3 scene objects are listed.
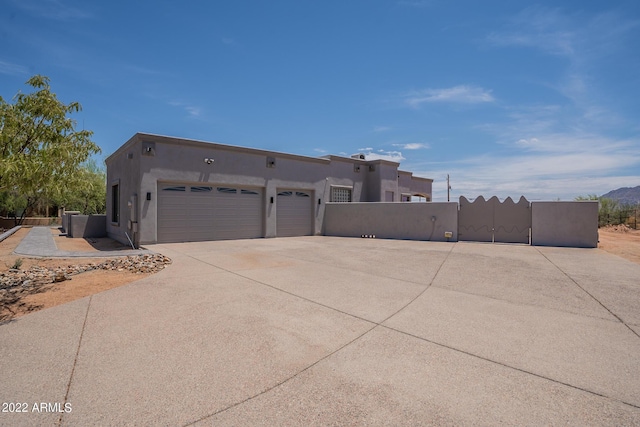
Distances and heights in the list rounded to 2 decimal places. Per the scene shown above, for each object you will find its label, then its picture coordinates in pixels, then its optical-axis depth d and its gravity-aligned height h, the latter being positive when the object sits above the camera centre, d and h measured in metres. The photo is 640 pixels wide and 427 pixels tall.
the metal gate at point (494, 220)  15.12 -0.25
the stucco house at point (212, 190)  13.28 +0.96
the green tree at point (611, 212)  28.53 +0.44
